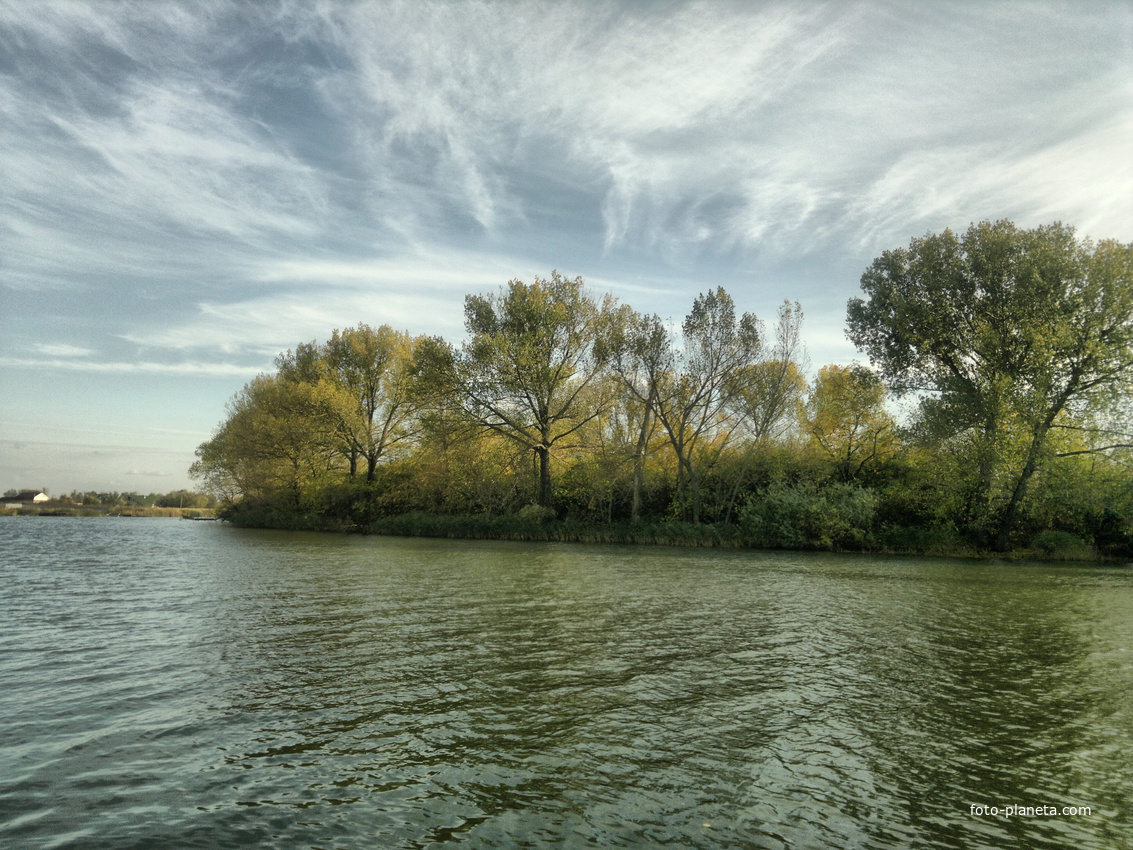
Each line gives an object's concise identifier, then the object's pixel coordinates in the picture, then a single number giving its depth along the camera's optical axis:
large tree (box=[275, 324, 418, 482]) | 58.25
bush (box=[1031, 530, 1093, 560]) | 34.81
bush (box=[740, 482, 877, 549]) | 36.62
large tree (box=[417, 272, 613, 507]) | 45.00
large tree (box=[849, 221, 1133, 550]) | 33.91
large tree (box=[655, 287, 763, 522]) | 42.72
